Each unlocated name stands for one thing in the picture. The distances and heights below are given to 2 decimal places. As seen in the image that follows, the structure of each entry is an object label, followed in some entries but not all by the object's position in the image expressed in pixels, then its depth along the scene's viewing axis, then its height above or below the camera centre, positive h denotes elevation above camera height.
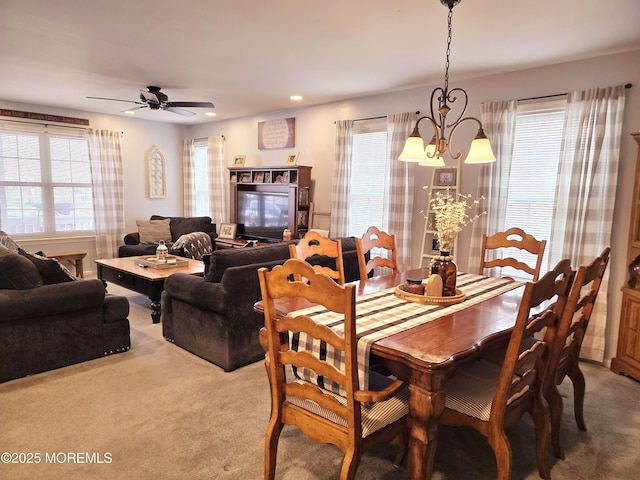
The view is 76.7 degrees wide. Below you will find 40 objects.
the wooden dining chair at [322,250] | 2.65 -0.39
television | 5.70 -0.35
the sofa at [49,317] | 2.79 -0.96
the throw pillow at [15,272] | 2.78 -0.60
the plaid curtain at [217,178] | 6.68 +0.19
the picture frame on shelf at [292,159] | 5.60 +0.45
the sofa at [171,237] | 5.51 -0.72
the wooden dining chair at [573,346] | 1.82 -0.75
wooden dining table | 1.49 -0.61
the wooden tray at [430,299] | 2.16 -0.56
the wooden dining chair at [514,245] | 2.87 -0.37
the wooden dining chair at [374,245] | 2.90 -0.40
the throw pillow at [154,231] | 6.30 -0.66
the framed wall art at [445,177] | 4.12 +0.17
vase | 2.22 -0.43
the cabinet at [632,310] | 2.99 -0.84
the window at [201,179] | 7.12 +0.18
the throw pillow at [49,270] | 3.04 -0.63
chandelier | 2.23 +0.26
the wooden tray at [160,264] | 4.39 -0.82
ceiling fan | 4.36 +0.93
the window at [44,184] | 5.64 +0.04
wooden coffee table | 4.04 -0.90
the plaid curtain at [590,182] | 3.21 +0.12
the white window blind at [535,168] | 3.59 +0.25
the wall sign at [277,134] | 5.73 +0.83
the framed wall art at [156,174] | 6.99 +0.25
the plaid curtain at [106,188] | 6.28 -0.01
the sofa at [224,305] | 3.00 -0.88
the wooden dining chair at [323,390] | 1.42 -0.77
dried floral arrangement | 2.23 -0.16
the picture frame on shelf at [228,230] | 6.25 -0.63
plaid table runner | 1.58 -0.59
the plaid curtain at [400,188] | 4.43 +0.05
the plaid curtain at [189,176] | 7.20 +0.23
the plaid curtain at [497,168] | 3.74 +0.25
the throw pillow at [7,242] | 3.81 -0.54
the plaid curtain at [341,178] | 4.98 +0.17
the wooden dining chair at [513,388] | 1.50 -0.85
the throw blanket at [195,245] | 5.44 -0.76
